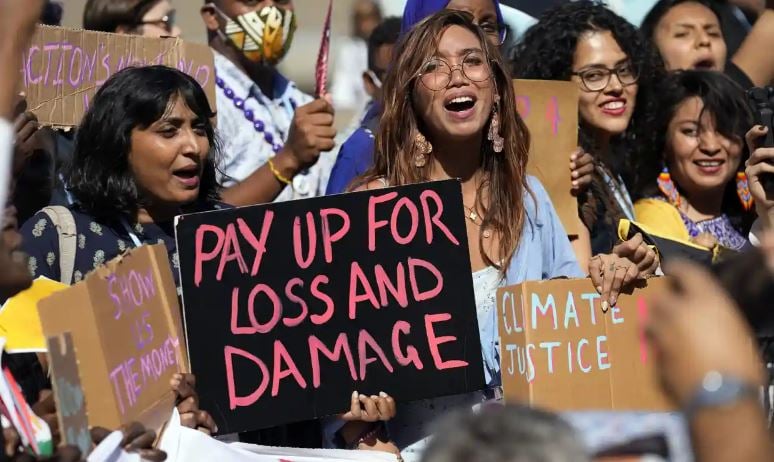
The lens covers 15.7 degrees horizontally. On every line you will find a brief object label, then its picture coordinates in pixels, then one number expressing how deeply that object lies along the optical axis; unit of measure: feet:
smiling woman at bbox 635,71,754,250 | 34.32
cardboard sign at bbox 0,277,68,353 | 22.12
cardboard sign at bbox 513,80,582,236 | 31.35
